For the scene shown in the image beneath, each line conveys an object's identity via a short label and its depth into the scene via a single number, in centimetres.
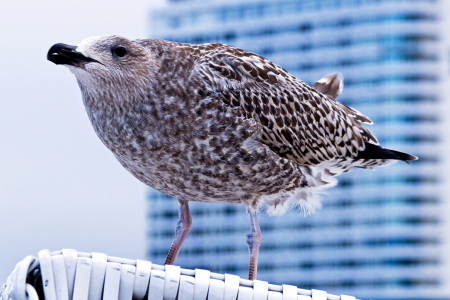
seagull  357
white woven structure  235
